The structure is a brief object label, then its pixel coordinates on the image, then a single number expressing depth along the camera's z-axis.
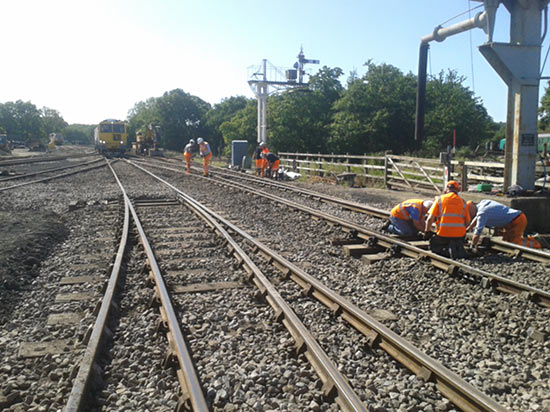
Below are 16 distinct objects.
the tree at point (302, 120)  35.84
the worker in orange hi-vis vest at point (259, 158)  20.63
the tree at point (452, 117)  33.34
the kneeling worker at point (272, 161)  20.16
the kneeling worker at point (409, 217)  7.95
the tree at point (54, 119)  167.75
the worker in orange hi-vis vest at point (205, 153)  20.19
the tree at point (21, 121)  110.56
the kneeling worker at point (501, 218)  7.29
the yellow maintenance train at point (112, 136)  42.34
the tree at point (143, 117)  82.92
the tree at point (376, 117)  32.97
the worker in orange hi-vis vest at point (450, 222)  6.68
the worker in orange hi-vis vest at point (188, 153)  22.86
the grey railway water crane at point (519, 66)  9.73
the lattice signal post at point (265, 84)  30.02
